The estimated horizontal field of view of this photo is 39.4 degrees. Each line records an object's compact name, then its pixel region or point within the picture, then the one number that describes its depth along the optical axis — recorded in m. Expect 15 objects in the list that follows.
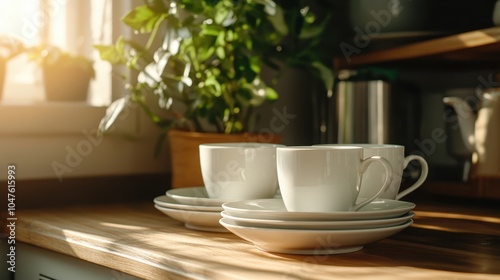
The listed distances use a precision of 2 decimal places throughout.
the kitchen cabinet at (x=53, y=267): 0.90
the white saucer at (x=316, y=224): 0.76
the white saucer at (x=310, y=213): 0.76
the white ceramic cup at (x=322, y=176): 0.79
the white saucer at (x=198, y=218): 0.96
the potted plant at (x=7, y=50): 1.50
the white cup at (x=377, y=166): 0.96
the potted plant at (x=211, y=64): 1.29
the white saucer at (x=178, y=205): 0.96
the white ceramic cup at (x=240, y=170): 0.97
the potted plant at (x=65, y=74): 1.58
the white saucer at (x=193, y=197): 0.98
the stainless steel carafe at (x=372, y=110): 1.46
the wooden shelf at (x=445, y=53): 1.23
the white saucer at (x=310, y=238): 0.75
